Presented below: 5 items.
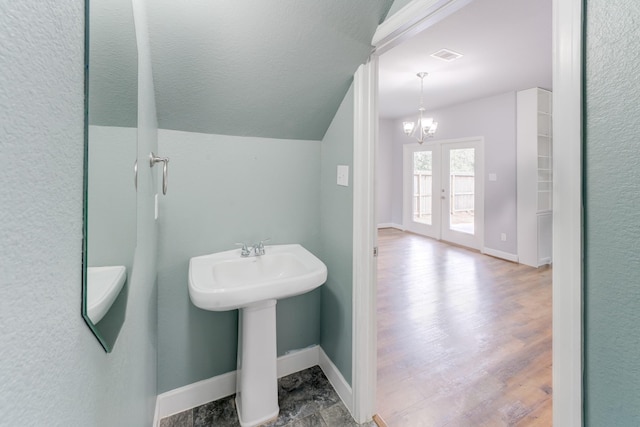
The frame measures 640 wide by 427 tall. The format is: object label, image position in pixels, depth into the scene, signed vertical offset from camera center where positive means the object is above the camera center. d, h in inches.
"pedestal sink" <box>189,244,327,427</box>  48.8 -14.4
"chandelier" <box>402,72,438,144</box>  170.4 +52.5
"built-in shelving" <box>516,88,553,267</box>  160.9 +21.3
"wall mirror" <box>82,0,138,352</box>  18.5 +3.6
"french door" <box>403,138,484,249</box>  197.3 +17.8
